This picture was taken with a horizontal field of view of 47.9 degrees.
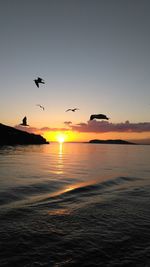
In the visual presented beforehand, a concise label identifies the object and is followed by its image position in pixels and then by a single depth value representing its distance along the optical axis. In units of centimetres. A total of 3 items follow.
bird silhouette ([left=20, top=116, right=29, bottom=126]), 1524
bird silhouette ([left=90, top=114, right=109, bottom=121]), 1255
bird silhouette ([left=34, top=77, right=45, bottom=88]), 1353
